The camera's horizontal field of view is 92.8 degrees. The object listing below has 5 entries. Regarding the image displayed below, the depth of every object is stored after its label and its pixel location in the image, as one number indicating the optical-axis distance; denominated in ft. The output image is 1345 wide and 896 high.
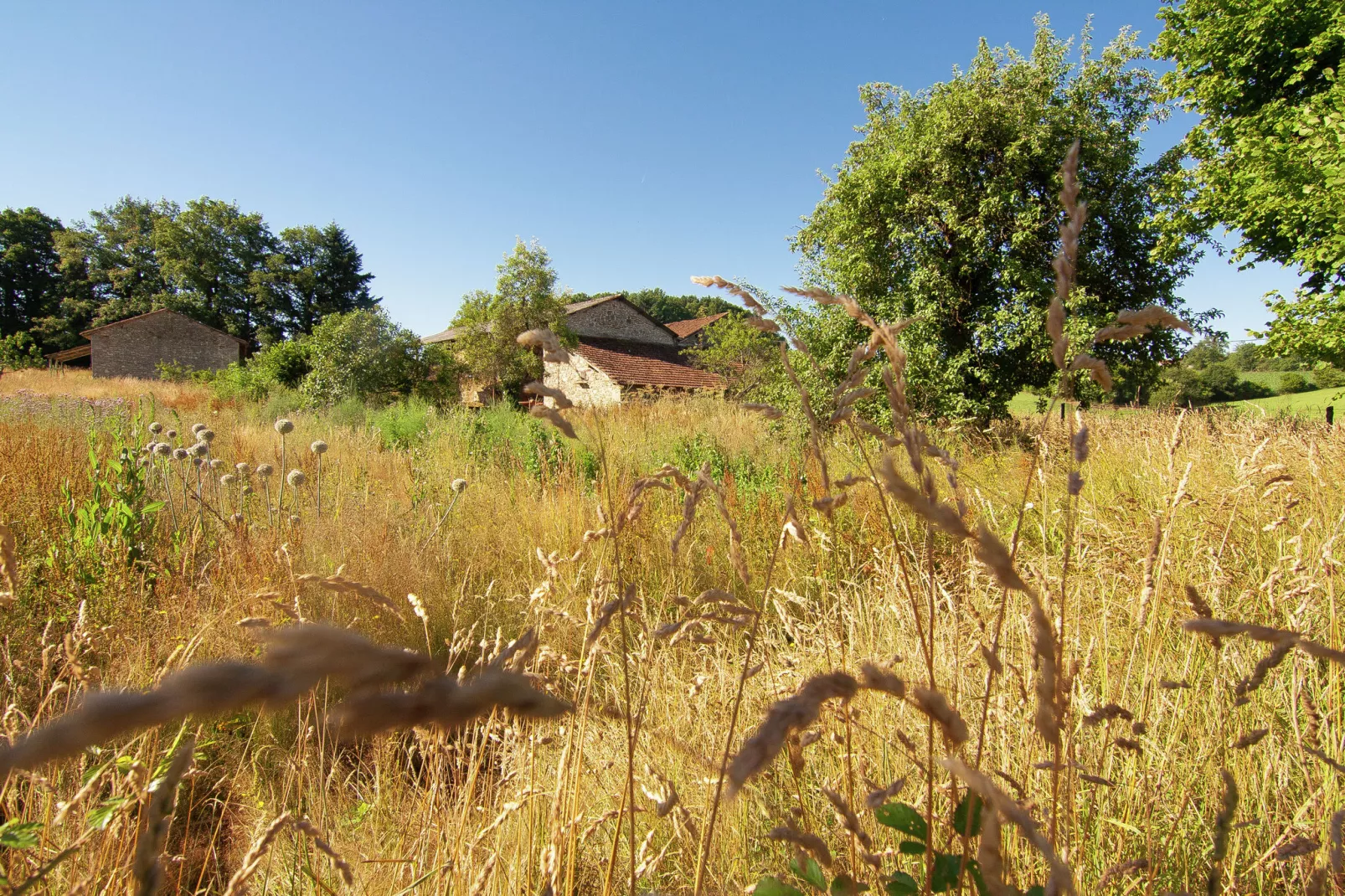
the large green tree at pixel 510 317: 82.17
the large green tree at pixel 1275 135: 29.60
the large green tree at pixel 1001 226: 37.11
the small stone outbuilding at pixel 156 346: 104.42
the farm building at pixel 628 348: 87.81
